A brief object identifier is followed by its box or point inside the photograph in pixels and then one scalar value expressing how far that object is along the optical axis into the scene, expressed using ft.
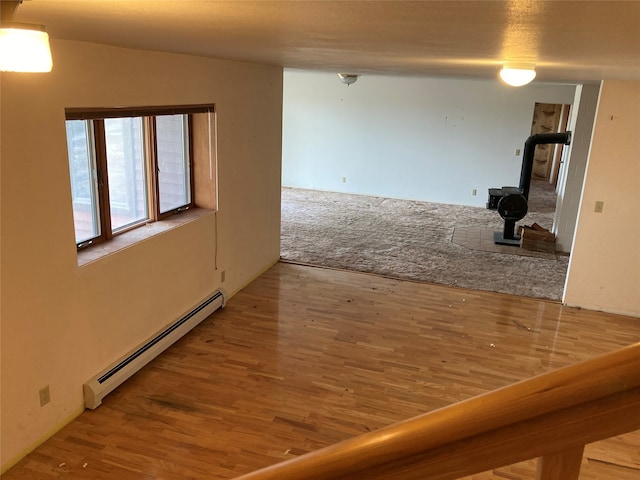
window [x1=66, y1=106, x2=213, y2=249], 10.41
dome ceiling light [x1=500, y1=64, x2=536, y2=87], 9.62
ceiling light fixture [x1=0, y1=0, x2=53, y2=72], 4.60
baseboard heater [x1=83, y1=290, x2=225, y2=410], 10.13
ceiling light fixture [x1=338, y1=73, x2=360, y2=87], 23.62
